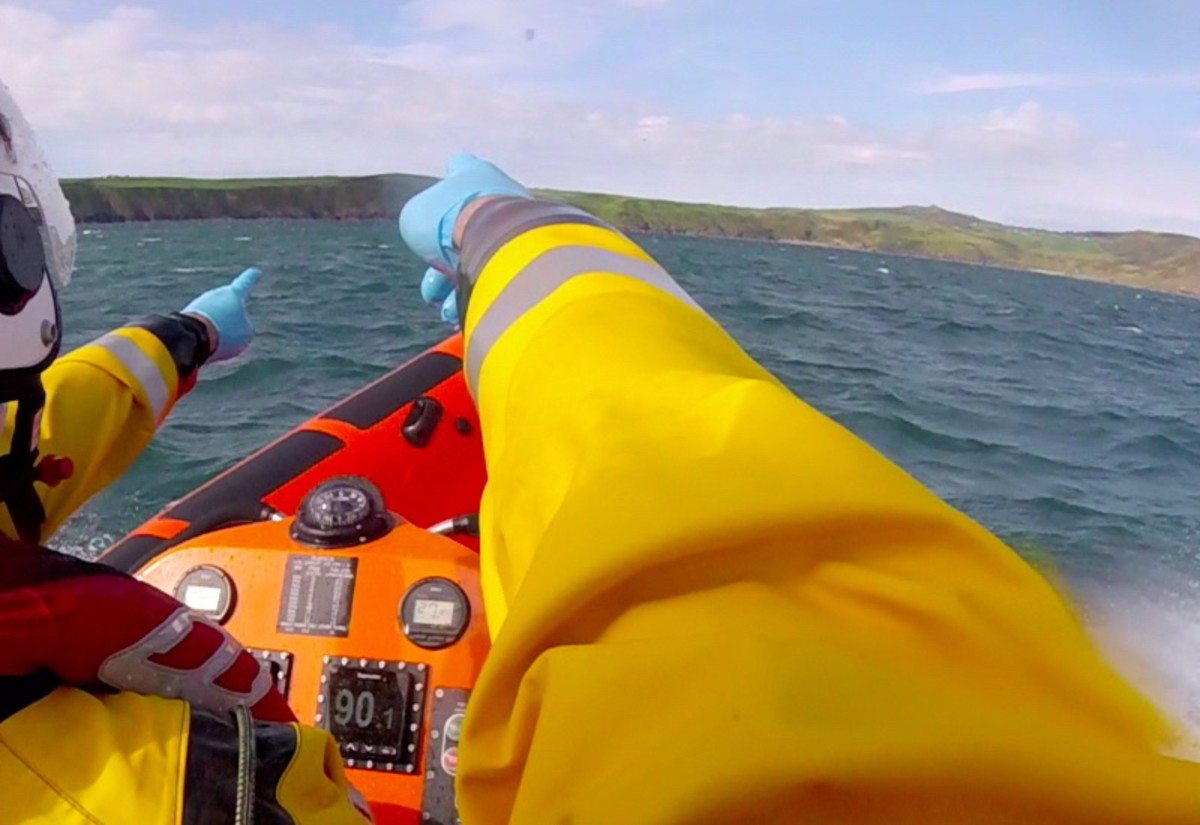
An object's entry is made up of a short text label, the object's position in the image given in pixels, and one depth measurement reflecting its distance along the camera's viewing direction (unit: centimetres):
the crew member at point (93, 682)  87
